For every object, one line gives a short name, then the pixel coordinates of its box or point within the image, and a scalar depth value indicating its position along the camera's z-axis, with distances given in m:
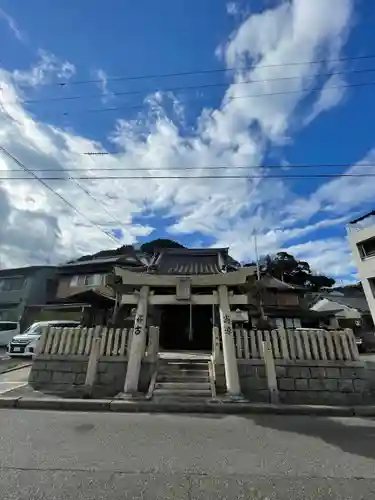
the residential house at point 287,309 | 22.64
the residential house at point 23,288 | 27.88
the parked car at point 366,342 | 21.69
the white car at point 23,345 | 15.57
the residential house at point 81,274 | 26.50
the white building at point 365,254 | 22.97
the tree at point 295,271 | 44.59
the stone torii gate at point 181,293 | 8.15
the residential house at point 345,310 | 24.16
